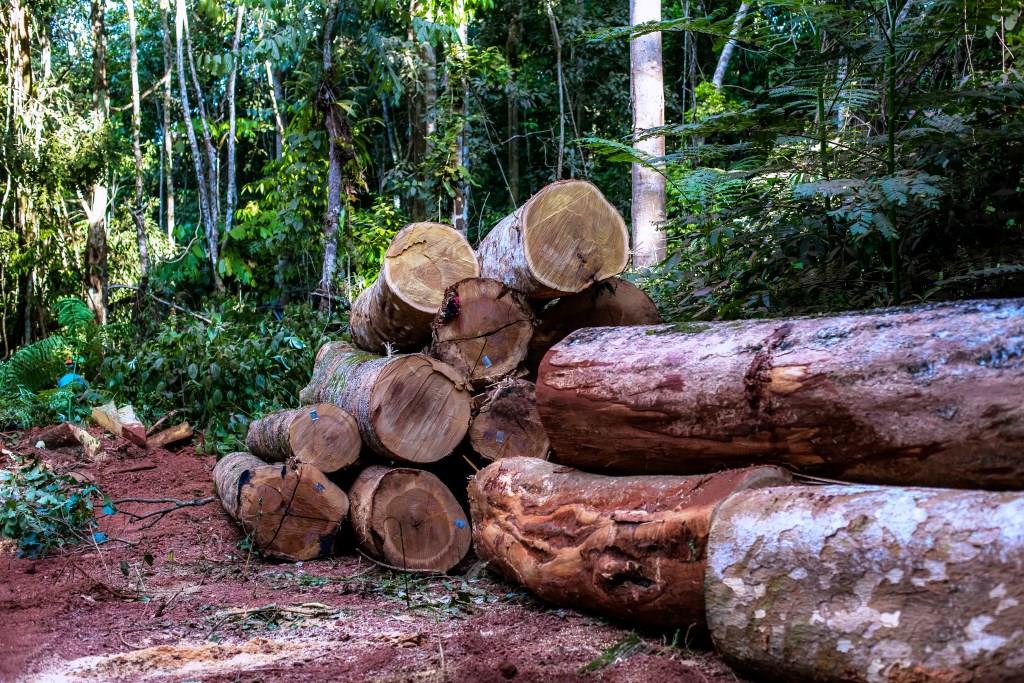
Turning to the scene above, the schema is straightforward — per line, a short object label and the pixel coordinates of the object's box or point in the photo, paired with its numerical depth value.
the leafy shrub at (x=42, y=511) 5.49
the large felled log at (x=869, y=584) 2.39
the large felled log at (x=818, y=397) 2.83
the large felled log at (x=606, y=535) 3.28
